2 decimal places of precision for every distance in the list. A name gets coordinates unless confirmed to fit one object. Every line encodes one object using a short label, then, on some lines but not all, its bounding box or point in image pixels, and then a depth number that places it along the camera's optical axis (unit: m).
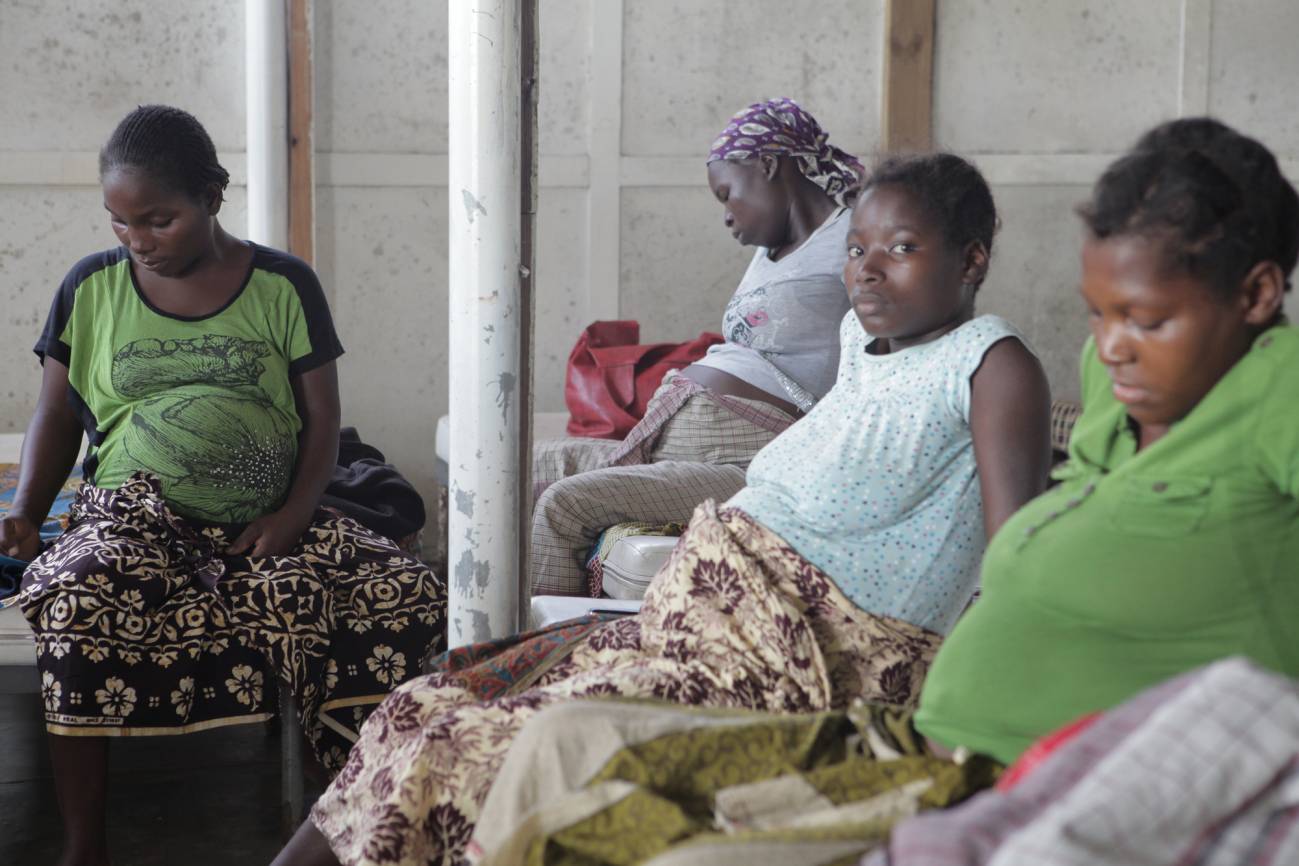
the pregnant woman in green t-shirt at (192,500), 2.87
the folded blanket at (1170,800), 1.14
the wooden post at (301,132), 5.68
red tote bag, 4.71
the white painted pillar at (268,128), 5.53
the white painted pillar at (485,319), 2.33
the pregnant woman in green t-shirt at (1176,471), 1.47
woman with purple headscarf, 3.78
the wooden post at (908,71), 6.15
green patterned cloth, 1.54
